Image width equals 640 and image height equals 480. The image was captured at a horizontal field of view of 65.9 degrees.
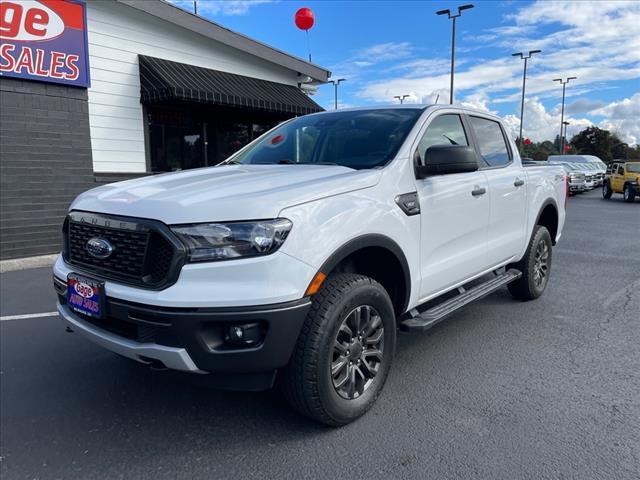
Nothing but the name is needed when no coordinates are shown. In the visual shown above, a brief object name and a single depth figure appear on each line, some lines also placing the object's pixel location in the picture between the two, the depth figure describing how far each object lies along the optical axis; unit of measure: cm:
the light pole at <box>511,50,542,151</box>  3672
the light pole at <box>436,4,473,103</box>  2411
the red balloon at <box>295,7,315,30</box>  1239
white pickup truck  231
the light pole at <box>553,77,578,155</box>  4972
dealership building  777
